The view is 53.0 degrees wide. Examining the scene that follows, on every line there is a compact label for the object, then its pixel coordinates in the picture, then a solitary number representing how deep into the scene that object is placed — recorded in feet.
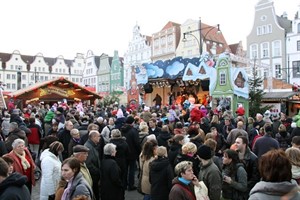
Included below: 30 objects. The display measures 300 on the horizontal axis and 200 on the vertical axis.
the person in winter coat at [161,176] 14.65
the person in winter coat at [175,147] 16.96
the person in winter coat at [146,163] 16.34
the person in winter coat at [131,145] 23.17
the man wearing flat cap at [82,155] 13.46
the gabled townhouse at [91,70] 188.96
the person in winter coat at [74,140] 20.26
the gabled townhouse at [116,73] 168.76
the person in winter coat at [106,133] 25.60
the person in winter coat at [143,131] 23.53
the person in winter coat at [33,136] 28.54
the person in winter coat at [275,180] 7.16
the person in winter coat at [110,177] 15.46
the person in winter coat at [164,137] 21.17
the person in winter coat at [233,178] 12.40
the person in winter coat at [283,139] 23.02
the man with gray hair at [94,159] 16.30
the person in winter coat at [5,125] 29.53
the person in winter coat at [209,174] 12.35
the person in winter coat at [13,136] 20.13
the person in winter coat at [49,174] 14.42
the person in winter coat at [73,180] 10.93
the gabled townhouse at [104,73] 178.29
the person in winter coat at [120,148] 19.70
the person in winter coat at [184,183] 10.96
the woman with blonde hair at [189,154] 14.60
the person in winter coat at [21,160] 15.24
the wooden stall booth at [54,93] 77.05
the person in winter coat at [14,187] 9.28
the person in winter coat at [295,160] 11.25
